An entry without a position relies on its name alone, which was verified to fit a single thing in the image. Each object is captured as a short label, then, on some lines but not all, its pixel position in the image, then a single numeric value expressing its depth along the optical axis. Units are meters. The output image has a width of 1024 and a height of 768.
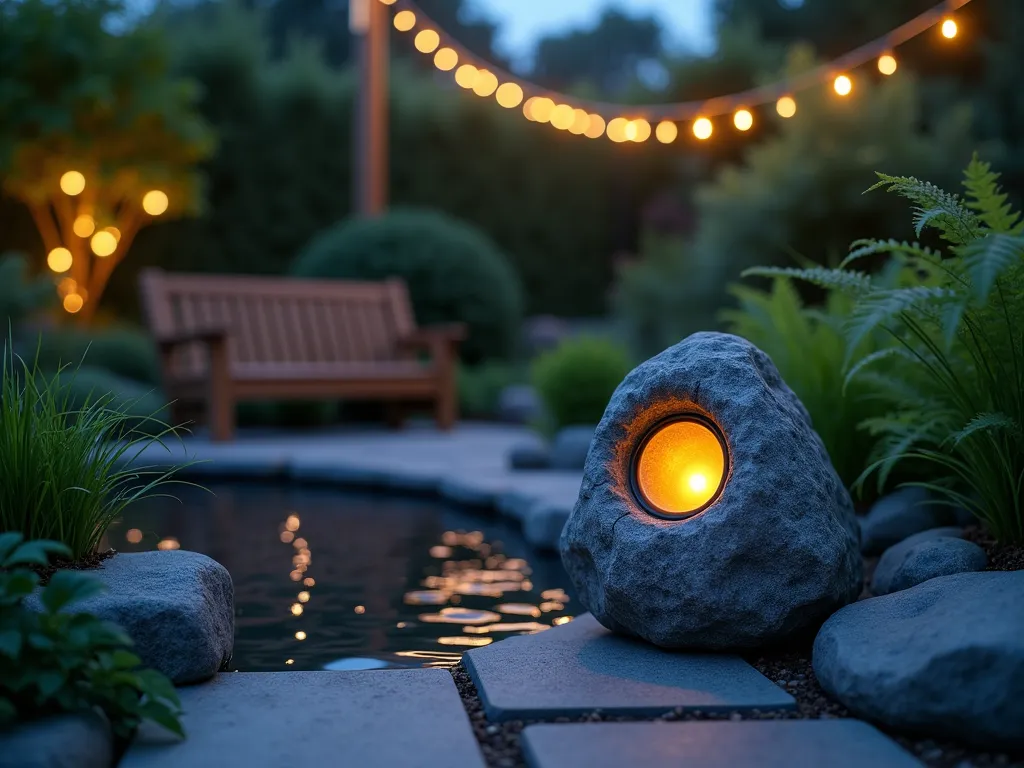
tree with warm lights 9.10
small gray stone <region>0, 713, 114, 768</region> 1.45
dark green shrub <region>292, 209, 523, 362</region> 8.64
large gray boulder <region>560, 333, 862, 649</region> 2.09
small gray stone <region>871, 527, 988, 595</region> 2.25
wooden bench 6.40
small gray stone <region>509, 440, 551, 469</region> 5.12
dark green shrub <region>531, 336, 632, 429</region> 5.49
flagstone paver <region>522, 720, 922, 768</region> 1.57
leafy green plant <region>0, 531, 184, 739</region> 1.54
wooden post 8.94
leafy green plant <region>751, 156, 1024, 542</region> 2.14
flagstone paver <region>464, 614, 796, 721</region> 1.82
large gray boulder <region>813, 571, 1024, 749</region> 1.63
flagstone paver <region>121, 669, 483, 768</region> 1.60
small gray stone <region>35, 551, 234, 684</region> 1.91
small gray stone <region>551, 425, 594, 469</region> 5.05
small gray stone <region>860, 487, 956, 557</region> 2.95
